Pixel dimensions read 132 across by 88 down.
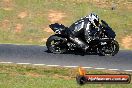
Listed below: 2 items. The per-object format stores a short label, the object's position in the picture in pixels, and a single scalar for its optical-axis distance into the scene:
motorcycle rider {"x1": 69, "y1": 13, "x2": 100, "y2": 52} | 18.75
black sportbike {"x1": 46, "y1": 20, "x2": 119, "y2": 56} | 18.81
